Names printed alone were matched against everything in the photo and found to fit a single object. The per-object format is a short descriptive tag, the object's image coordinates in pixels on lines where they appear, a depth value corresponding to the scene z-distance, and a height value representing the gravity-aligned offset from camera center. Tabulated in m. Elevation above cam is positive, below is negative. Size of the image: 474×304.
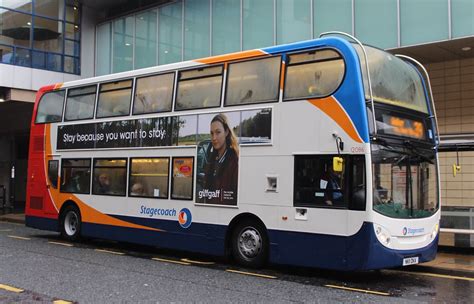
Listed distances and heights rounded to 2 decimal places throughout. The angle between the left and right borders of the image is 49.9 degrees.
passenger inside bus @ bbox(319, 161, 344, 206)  8.61 +0.01
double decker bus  8.44 +0.55
